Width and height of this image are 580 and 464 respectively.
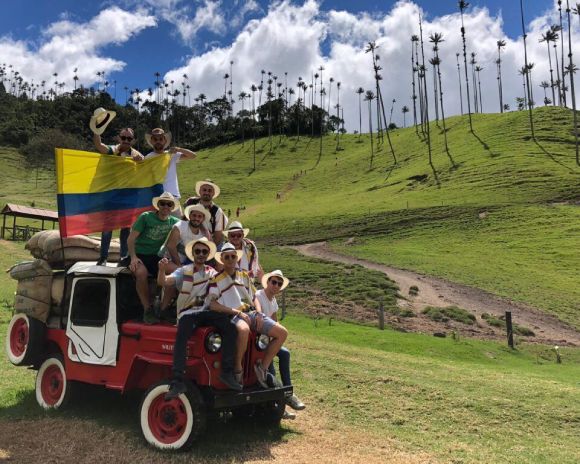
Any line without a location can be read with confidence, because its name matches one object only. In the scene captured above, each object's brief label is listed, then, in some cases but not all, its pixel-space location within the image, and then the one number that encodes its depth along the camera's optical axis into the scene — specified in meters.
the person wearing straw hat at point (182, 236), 7.63
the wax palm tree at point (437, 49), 100.06
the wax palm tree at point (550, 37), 95.75
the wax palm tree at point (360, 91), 154.12
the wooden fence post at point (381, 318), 22.77
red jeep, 6.67
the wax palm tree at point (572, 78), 68.19
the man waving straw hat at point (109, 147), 8.51
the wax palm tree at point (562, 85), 82.93
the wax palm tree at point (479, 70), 148.00
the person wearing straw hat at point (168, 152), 9.38
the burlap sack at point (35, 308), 8.42
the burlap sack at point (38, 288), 8.45
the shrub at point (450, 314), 25.22
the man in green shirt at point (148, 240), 7.42
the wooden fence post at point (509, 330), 21.11
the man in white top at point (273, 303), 7.87
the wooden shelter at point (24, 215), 41.28
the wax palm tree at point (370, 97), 143.00
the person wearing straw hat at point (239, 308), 6.67
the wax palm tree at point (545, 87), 135.88
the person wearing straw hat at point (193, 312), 6.54
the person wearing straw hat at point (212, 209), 8.41
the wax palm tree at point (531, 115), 81.96
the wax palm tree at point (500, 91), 146.90
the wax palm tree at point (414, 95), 107.26
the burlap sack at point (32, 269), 8.52
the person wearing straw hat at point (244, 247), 8.14
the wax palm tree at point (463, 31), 93.58
